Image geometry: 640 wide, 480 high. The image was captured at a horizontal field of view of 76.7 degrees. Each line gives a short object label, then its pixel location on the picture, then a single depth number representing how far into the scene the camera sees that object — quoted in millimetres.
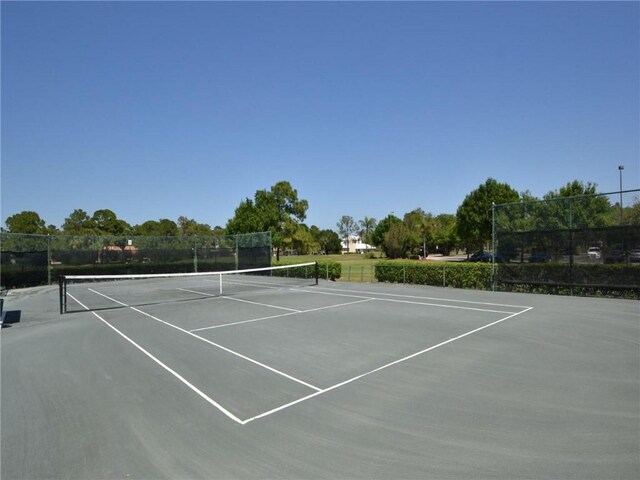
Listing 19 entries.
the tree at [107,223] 70875
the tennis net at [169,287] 16844
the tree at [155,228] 81188
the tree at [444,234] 65838
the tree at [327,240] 115688
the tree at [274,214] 43031
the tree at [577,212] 16344
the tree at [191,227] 92125
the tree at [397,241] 55500
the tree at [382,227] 74125
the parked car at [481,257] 45909
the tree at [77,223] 67875
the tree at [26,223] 59344
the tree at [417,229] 59750
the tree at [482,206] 47250
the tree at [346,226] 126812
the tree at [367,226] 116875
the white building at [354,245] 139688
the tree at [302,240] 50306
